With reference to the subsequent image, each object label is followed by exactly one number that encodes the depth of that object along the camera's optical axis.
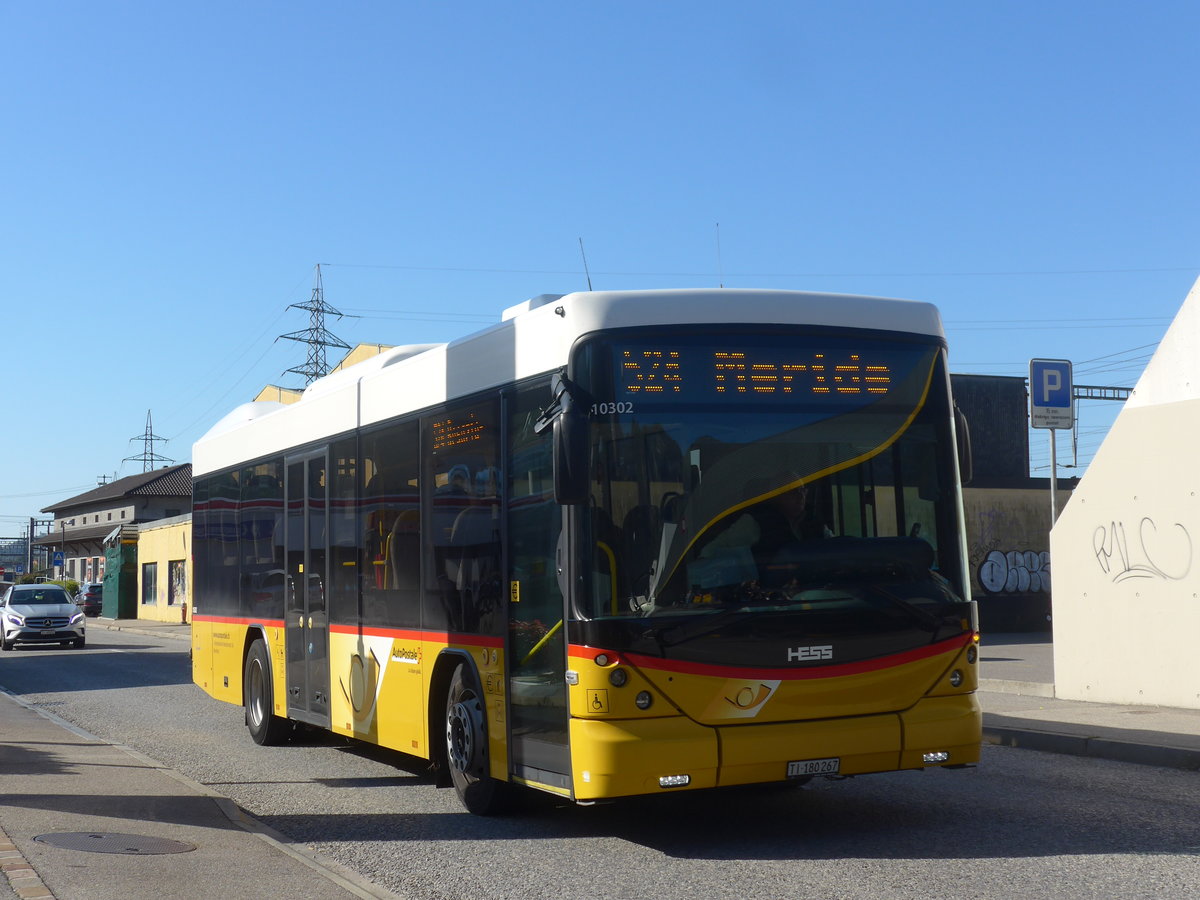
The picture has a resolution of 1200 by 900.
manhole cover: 7.27
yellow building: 55.75
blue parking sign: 17.67
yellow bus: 7.20
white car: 33.25
